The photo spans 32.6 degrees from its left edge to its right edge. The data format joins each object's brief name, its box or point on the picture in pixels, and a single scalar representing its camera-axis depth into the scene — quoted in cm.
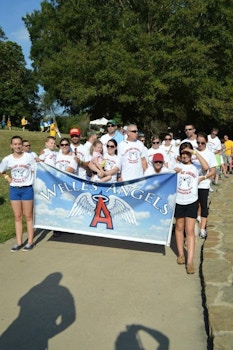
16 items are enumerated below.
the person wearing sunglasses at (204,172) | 662
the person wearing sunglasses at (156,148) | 943
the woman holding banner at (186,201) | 558
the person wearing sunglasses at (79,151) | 762
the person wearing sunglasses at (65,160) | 704
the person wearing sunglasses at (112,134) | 919
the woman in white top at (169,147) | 1031
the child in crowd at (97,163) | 703
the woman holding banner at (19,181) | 639
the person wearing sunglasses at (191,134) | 739
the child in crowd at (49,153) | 752
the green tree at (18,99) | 6600
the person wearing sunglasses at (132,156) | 722
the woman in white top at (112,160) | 719
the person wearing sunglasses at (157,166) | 639
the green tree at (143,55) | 2223
